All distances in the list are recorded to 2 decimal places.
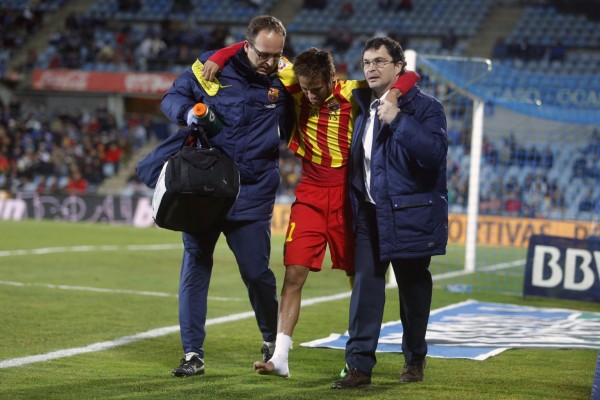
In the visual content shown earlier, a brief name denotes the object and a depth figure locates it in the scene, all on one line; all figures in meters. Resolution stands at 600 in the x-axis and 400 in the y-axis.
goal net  14.54
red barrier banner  32.38
